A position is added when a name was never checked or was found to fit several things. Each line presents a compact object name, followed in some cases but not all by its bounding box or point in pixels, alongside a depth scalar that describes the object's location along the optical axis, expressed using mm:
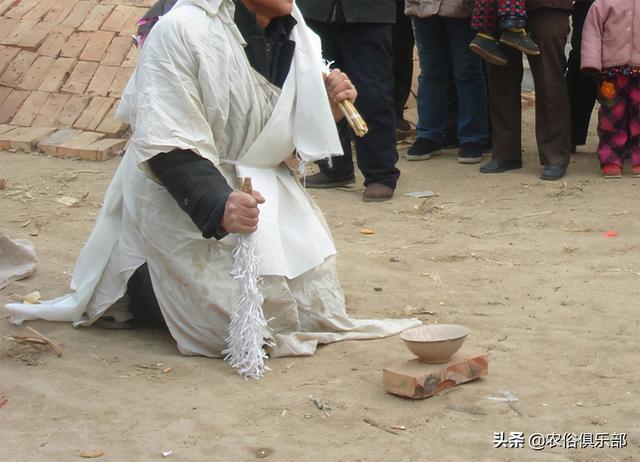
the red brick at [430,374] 6047
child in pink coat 11779
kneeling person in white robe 6487
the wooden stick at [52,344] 6928
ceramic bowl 6176
